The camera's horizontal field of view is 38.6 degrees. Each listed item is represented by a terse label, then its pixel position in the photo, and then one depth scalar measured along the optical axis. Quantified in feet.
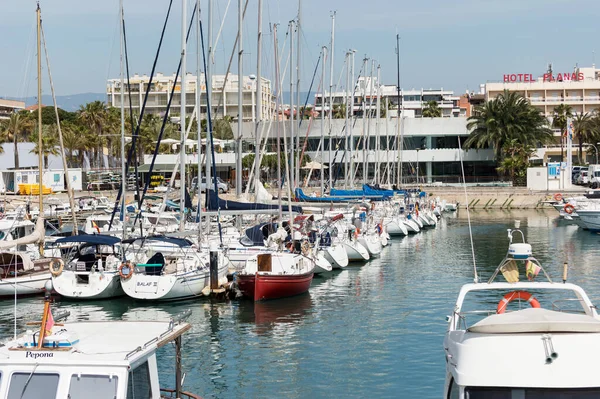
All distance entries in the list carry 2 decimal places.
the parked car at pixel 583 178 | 343.01
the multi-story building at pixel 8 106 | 589.57
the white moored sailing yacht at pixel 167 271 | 104.32
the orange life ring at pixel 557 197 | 283.55
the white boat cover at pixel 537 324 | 34.35
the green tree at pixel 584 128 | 378.73
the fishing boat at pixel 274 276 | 106.11
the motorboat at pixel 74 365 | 37.68
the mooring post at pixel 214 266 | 107.04
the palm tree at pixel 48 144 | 316.81
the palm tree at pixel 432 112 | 461.78
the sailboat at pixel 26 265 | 111.65
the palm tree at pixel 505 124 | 346.33
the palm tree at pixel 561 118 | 380.78
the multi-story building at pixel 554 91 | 422.41
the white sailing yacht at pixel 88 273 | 106.52
